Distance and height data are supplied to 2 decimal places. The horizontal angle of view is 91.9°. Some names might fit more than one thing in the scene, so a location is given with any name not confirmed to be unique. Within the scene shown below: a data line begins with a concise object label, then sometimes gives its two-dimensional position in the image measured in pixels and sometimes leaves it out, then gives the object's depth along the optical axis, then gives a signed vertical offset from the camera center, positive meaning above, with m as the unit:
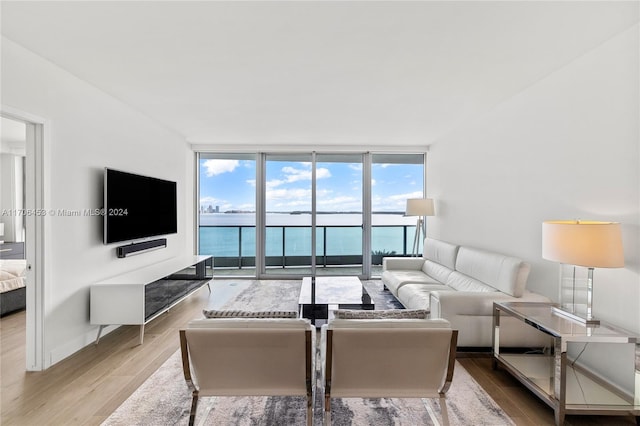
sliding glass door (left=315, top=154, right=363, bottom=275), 5.98 +0.23
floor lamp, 5.14 +0.06
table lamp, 1.98 -0.23
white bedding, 3.78 -0.86
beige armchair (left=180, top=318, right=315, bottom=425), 1.65 -0.82
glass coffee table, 3.20 -0.96
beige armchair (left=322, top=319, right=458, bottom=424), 1.65 -0.81
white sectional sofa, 2.69 -0.86
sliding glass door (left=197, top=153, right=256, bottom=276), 5.96 +0.16
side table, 1.89 -1.17
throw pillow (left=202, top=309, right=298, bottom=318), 1.89 -0.65
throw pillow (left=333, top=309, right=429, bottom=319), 1.87 -0.64
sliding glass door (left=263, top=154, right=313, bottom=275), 5.97 +0.01
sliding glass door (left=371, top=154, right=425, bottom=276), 6.00 +0.33
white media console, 3.00 -0.90
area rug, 1.97 -1.35
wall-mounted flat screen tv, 3.25 +0.02
